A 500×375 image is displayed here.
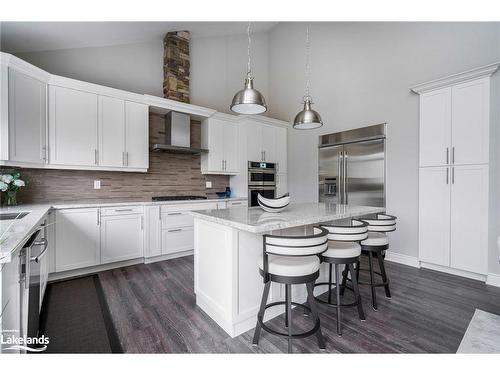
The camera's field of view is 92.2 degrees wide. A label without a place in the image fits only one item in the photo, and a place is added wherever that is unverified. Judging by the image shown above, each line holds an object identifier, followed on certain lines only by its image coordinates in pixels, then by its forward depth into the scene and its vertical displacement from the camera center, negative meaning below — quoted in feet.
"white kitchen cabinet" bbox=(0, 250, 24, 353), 3.33 -1.71
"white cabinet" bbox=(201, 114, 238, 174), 14.30 +2.46
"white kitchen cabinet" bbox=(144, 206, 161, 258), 10.94 -2.17
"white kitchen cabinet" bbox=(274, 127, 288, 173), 16.40 +2.46
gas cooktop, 12.19 -0.70
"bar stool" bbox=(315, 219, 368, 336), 6.01 -1.62
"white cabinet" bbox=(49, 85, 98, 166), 9.61 +2.38
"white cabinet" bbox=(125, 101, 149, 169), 11.34 +2.38
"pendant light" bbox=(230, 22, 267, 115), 6.75 +2.46
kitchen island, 5.70 -1.93
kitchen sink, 6.85 -0.90
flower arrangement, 8.13 -0.03
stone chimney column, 13.15 +6.63
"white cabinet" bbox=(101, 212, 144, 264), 9.93 -2.24
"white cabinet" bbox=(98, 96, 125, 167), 10.65 +2.40
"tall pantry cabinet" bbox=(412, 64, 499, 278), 8.91 +0.53
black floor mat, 5.43 -3.64
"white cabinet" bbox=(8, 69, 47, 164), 8.21 +2.38
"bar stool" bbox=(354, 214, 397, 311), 7.13 -1.65
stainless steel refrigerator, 12.00 +1.00
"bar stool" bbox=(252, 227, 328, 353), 4.77 -1.69
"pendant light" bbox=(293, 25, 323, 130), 8.64 +2.41
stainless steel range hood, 12.64 +2.75
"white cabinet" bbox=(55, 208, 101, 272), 8.95 -2.09
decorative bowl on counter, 6.78 -0.54
